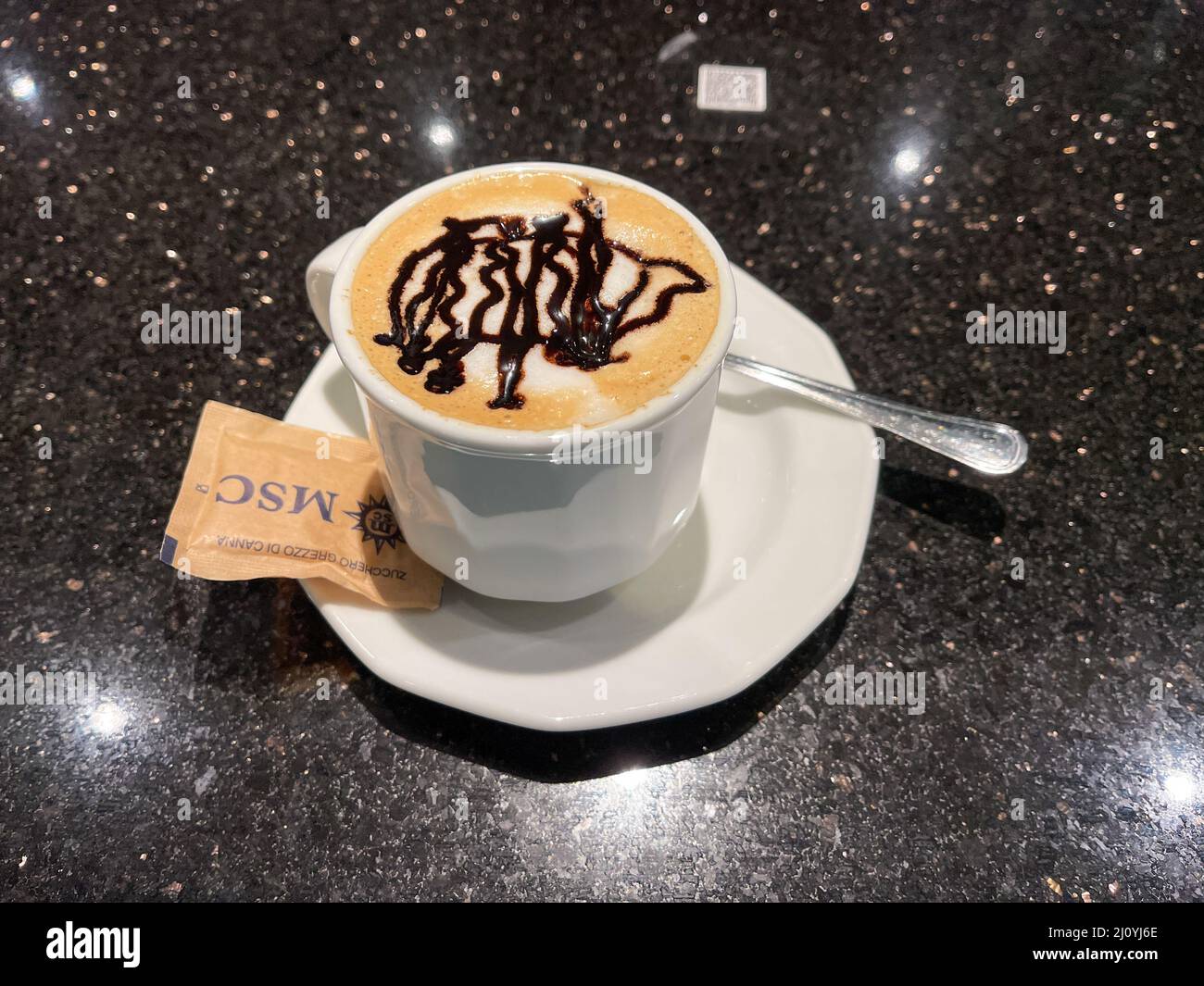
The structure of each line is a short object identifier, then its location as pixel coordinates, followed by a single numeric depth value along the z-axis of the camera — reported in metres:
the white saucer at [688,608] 0.20
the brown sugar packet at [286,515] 0.22
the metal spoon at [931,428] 0.25
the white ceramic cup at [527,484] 0.18
